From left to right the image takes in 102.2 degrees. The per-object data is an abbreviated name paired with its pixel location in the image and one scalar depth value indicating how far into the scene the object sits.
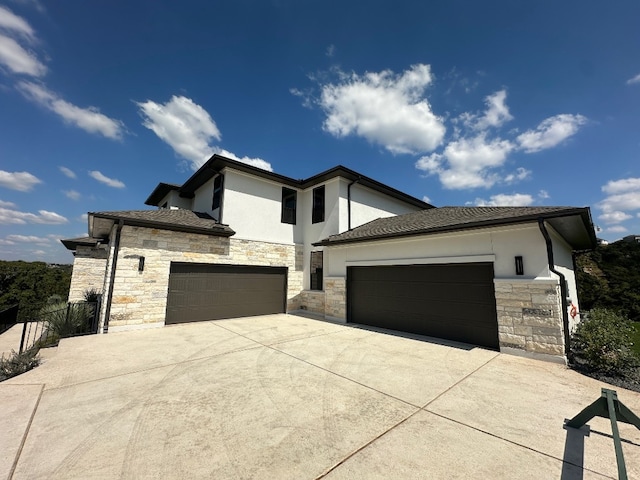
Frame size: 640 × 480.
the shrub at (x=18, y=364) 4.95
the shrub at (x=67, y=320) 8.00
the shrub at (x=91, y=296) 11.26
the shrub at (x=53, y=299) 13.10
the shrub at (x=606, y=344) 5.08
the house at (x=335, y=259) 6.38
